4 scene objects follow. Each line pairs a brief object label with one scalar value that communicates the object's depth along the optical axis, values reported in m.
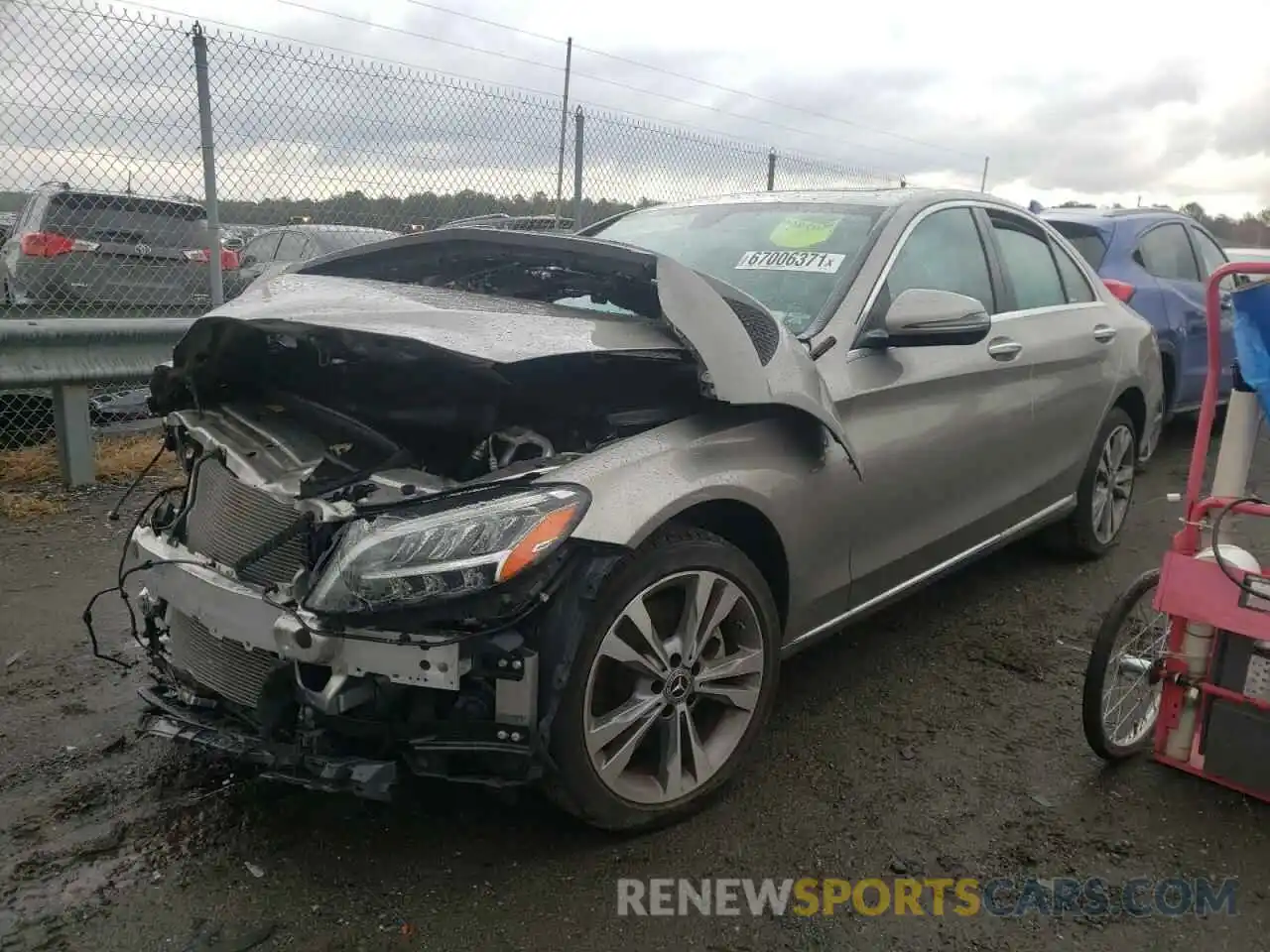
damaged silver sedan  2.21
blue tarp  2.64
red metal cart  2.68
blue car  6.83
